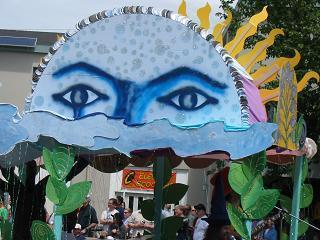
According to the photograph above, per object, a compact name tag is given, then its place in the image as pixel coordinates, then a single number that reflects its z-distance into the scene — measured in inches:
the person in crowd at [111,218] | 555.5
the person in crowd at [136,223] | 535.5
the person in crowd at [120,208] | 567.3
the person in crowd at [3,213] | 414.9
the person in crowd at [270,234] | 458.0
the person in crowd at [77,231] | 449.3
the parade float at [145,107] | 289.1
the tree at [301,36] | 757.3
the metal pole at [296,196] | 360.5
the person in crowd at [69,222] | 434.3
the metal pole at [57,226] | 287.0
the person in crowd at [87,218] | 518.6
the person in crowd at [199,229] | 443.8
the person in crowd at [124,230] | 538.0
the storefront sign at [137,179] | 804.6
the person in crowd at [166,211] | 466.1
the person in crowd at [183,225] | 472.1
